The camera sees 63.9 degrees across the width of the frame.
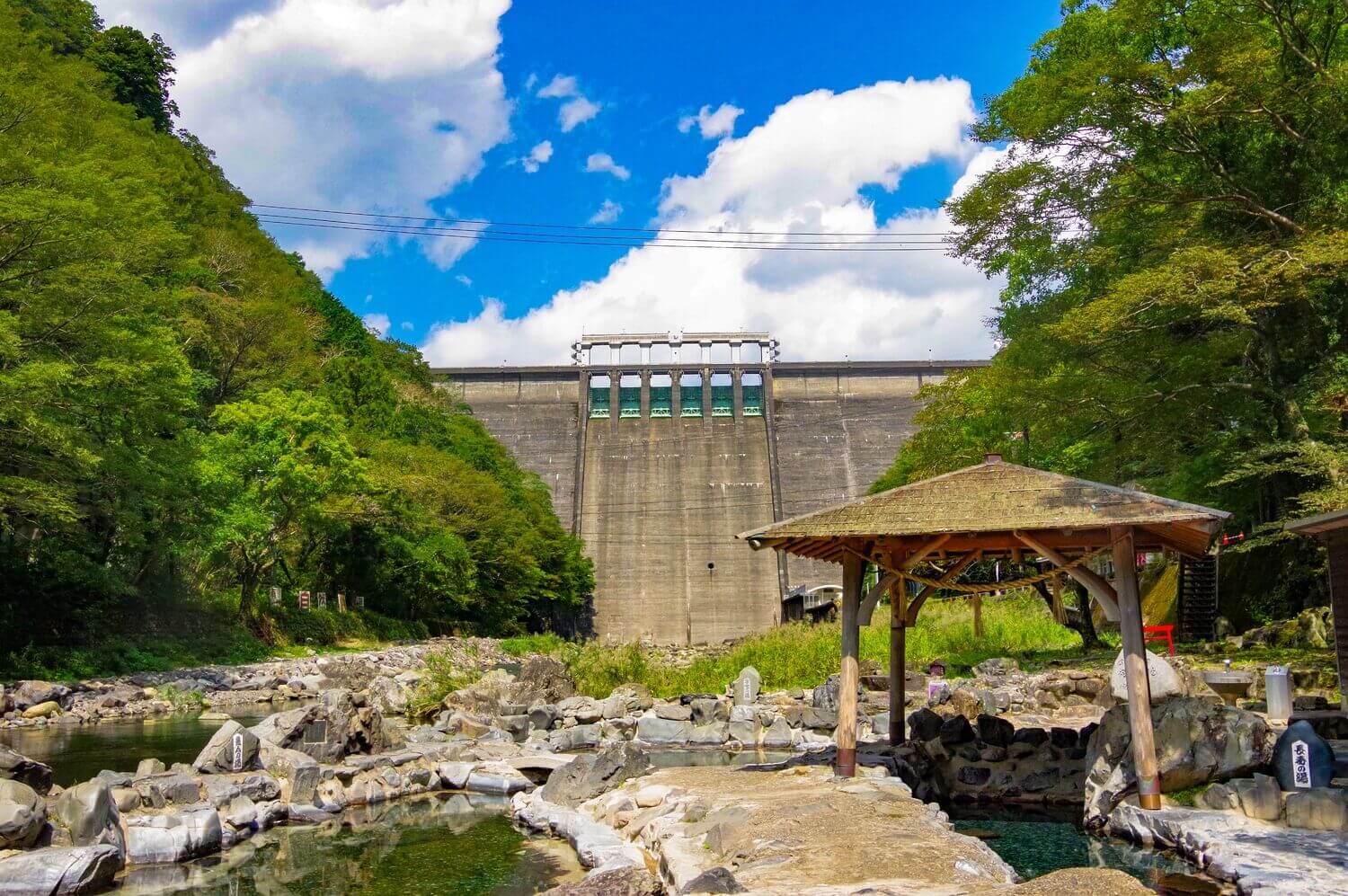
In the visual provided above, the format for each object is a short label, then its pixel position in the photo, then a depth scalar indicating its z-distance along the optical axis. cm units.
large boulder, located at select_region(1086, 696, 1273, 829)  952
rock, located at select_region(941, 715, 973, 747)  1300
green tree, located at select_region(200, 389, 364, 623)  3123
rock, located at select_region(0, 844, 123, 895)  804
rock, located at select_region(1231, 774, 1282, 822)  866
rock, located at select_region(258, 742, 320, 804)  1200
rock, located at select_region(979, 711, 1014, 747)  1288
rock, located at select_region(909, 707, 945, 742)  1324
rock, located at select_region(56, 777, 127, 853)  915
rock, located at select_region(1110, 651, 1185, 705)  1278
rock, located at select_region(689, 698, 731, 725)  1807
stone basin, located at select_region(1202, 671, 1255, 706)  1466
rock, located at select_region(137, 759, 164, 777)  1156
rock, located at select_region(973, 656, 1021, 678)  2106
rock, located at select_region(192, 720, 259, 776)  1237
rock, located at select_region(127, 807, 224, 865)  968
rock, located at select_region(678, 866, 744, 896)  662
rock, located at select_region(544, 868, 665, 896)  714
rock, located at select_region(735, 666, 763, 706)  1980
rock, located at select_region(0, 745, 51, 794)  1011
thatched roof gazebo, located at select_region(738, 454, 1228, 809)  969
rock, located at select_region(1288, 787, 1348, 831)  821
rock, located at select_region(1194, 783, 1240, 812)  908
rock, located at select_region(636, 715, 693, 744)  1700
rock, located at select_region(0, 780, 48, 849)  864
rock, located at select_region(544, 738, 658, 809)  1172
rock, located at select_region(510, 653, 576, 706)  2027
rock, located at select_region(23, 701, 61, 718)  2020
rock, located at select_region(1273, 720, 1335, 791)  870
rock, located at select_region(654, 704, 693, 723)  1834
